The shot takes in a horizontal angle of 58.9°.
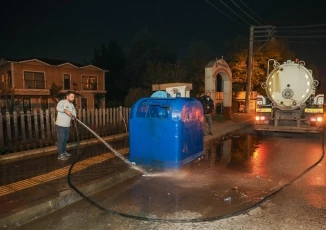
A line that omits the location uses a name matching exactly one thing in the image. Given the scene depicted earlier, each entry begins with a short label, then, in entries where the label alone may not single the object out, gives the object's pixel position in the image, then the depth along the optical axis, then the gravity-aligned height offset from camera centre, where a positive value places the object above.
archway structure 16.83 +1.01
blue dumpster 6.45 -0.81
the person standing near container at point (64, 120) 6.94 -0.53
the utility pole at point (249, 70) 24.31 +2.29
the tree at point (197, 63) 26.00 +3.51
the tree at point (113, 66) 46.41 +5.31
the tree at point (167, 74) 23.27 +2.05
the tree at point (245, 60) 28.72 +3.78
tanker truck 11.96 -0.26
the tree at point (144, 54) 45.16 +7.10
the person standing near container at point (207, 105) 11.69 -0.31
